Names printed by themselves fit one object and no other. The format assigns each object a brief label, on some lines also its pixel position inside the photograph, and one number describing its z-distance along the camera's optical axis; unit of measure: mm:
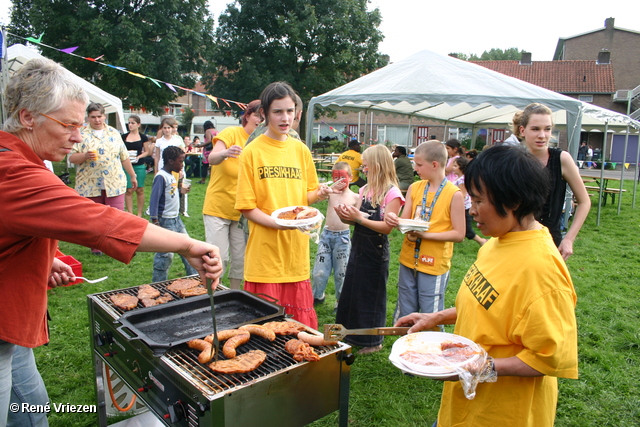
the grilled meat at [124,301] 2508
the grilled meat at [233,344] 1985
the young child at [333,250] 4688
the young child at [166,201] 4816
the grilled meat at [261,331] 2186
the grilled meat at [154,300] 2562
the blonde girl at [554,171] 3311
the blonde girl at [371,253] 3961
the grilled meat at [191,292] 2727
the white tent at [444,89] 6992
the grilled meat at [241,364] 1833
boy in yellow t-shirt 3738
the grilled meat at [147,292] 2684
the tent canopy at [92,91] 9352
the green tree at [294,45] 25978
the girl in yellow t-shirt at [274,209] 3113
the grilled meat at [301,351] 1951
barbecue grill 1731
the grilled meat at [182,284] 2848
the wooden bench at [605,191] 12984
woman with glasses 1465
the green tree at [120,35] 19156
